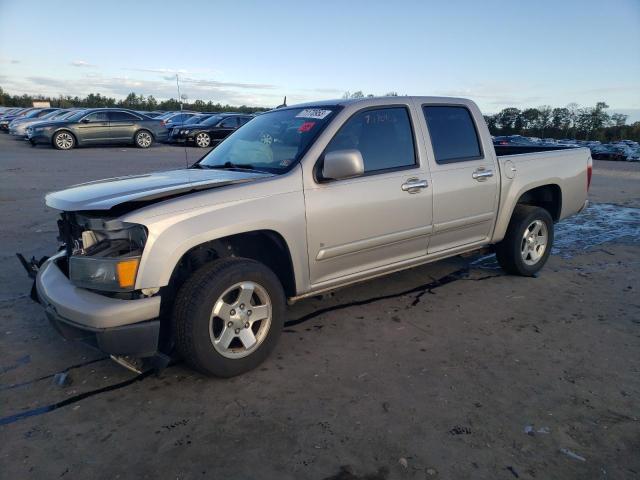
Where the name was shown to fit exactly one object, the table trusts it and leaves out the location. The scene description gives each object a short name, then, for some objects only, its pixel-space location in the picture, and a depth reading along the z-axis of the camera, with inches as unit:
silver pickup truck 115.9
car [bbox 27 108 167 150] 732.7
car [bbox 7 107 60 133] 935.7
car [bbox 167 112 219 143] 927.7
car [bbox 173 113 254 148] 842.8
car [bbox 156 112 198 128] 1012.5
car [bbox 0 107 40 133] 1165.1
